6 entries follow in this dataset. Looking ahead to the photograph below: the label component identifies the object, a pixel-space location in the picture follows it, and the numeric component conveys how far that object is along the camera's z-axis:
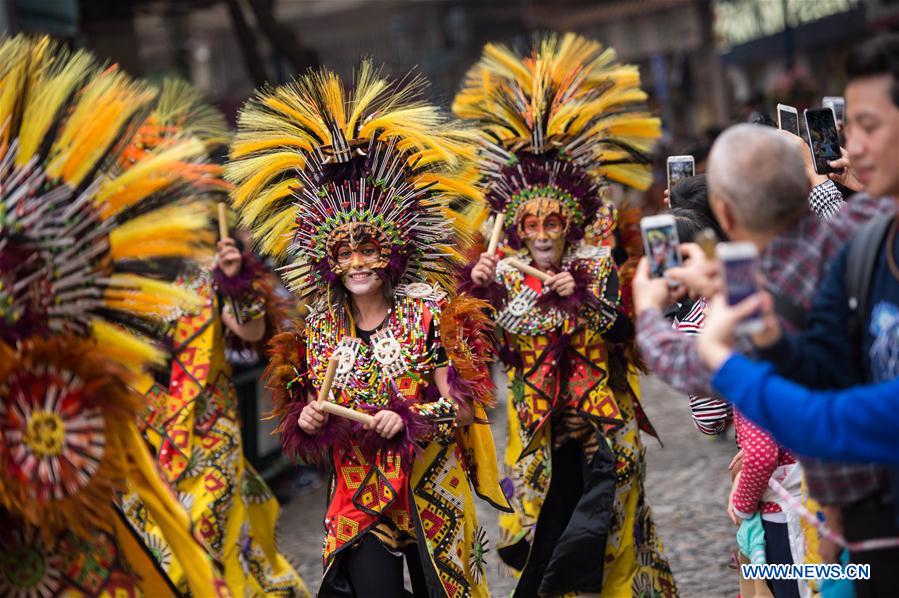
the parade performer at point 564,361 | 11.19
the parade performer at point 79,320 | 6.19
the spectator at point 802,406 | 5.26
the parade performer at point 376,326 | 9.09
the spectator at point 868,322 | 5.59
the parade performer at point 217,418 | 12.02
